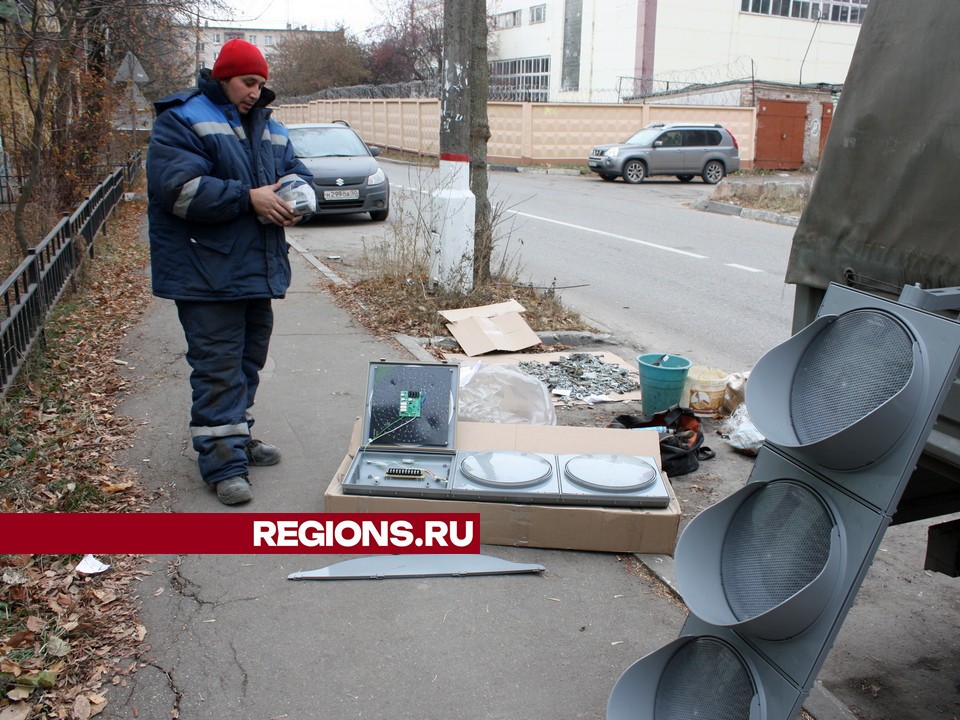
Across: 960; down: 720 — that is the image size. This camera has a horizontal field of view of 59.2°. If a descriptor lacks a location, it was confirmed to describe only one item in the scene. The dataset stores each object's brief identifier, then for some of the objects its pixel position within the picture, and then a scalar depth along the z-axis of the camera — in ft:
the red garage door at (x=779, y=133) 101.91
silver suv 82.69
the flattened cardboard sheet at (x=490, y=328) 22.16
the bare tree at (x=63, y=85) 27.58
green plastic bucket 17.16
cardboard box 12.05
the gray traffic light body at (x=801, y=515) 6.15
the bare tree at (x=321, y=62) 210.59
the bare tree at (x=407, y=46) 201.77
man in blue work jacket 12.28
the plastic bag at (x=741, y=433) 15.87
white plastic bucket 17.83
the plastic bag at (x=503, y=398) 16.30
